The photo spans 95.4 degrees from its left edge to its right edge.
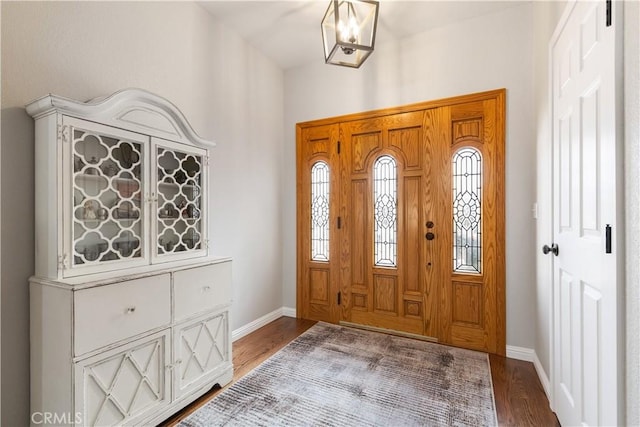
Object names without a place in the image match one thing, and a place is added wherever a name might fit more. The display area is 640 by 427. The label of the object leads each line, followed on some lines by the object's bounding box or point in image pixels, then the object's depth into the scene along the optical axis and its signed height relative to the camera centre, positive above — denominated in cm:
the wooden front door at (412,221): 260 -8
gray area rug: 174 -123
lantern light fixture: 168 +110
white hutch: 140 -33
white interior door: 107 -3
